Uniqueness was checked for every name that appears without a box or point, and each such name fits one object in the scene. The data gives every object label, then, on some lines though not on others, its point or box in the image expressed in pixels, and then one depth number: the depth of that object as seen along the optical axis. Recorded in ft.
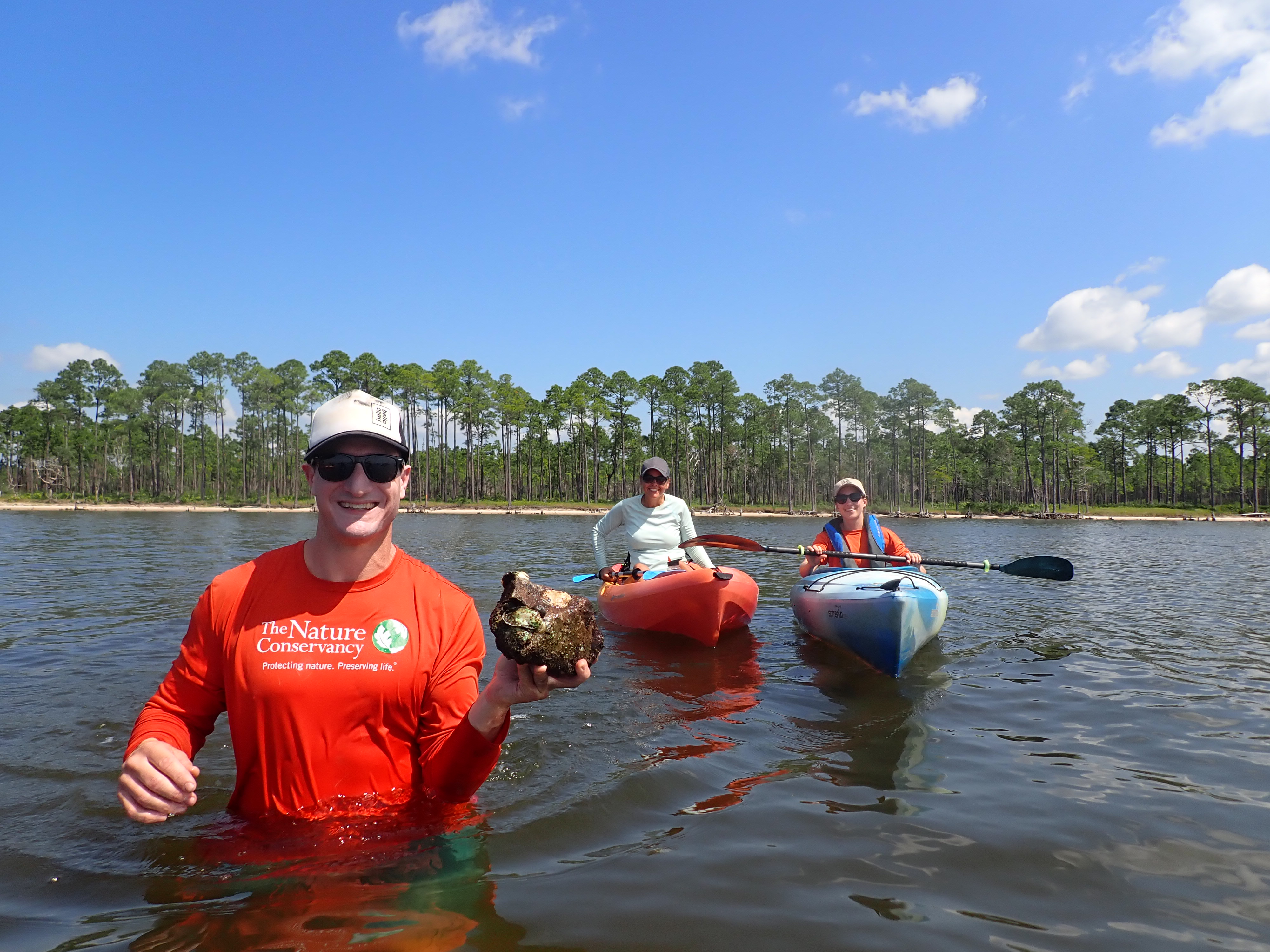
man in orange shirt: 8.67
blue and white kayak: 25.11
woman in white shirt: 33.65
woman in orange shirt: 32.01
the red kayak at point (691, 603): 30.04
